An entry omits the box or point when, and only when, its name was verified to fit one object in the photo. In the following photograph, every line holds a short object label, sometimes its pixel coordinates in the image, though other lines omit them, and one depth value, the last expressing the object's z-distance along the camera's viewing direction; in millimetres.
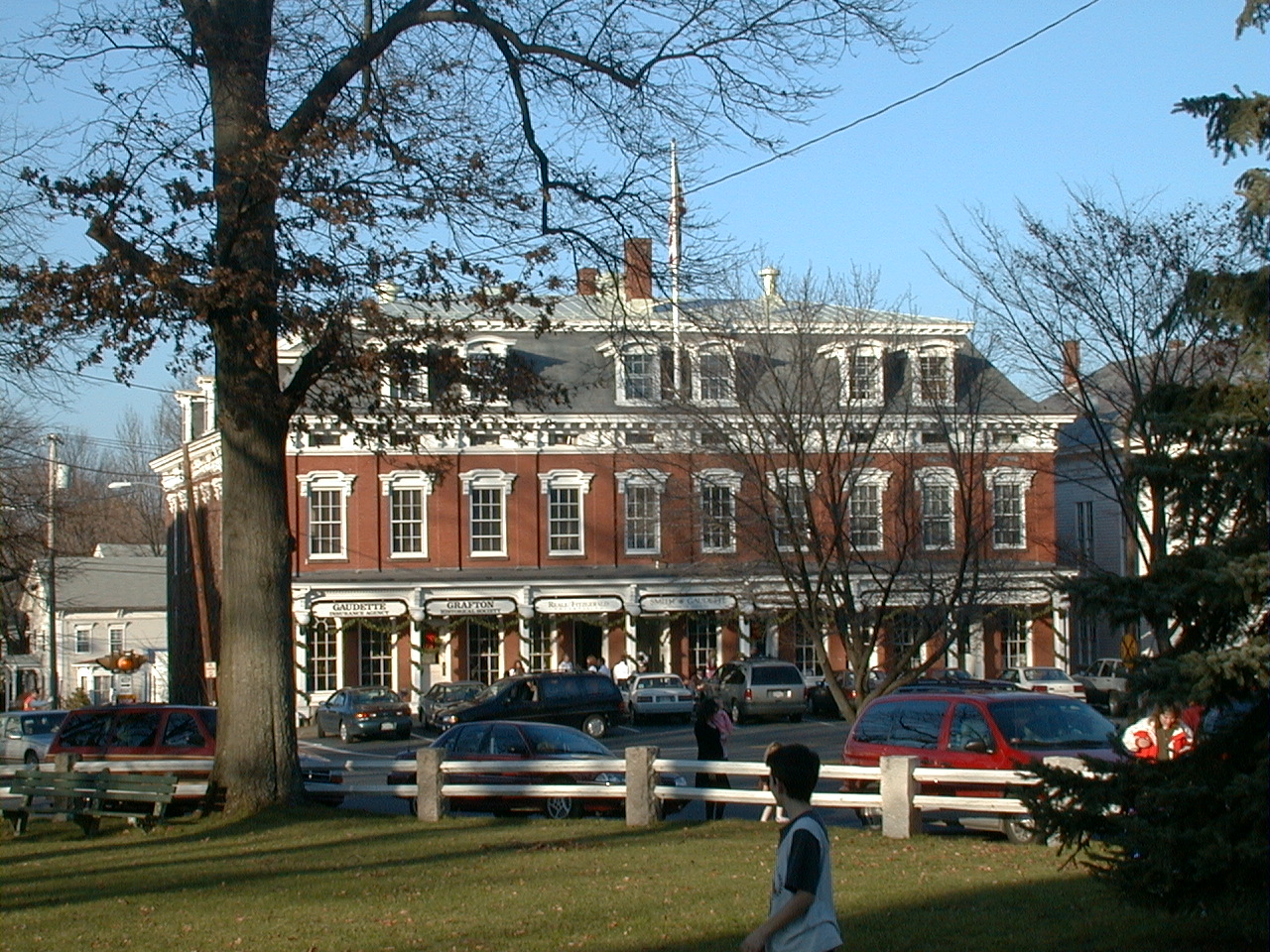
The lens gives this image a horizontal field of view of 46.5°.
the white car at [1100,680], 43188
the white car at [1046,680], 41938
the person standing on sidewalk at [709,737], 19578
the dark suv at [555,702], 36344
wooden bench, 18250
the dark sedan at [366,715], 41062
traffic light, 43844
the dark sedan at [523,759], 19203
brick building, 30734
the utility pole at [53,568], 37438
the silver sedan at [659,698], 42969
